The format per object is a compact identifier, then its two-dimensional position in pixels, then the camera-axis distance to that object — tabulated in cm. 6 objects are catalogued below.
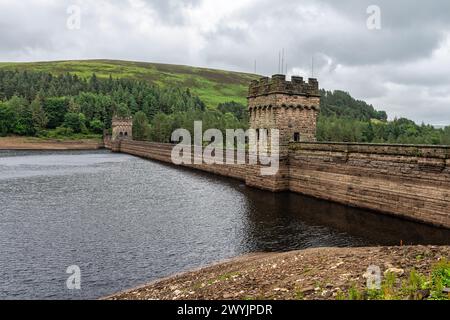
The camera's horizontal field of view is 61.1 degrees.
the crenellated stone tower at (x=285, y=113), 3766
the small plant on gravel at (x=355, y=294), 936
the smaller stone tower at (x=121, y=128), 13038
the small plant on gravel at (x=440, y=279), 893
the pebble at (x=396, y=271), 1101
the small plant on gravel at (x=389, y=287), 912
